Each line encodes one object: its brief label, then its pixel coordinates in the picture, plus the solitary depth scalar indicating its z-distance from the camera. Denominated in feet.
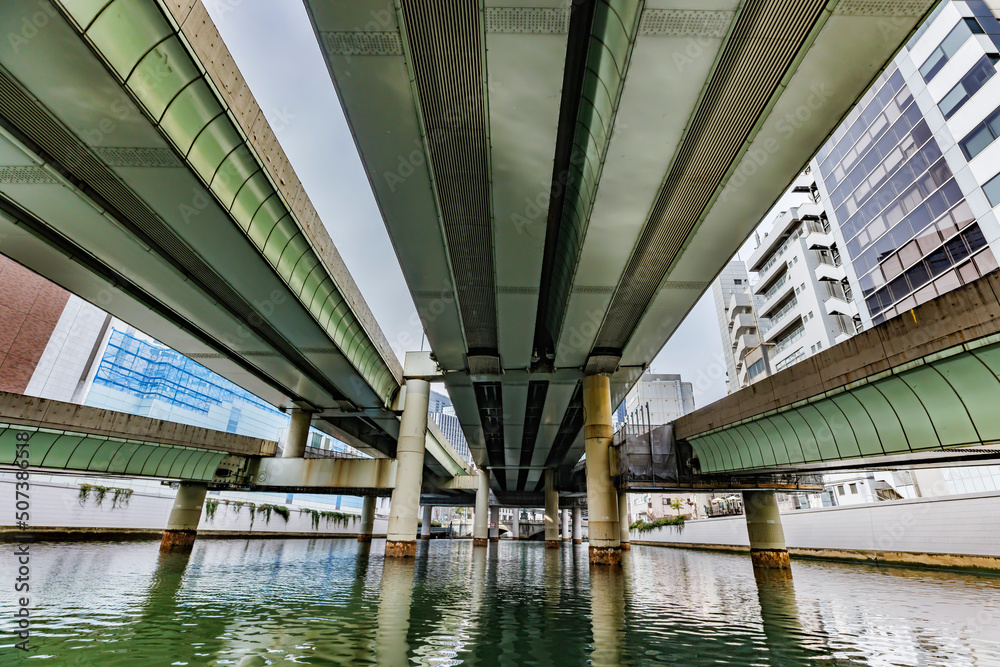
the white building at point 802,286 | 134.41
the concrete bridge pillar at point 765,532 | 71.87
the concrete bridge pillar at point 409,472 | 76.48
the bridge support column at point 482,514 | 165.68
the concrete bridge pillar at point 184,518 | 84.00
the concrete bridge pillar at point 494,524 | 241.96
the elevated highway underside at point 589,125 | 25.26
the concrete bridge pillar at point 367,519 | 165.48
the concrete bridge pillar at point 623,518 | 148.58
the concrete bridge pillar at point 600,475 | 68.80
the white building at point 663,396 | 296.51
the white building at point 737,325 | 180.34
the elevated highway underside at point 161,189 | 23.93
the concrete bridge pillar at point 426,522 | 244.85
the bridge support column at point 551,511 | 164.81
